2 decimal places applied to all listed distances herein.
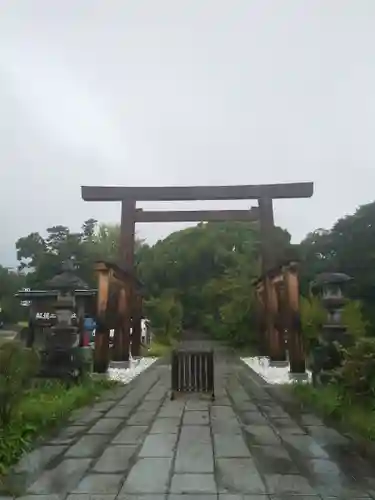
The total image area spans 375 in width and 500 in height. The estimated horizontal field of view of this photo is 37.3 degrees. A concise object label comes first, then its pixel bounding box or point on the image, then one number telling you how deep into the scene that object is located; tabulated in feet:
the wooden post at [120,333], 34.22
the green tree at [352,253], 60.08
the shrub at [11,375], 13.63
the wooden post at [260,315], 39.32
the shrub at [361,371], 15.37
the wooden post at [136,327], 41.58
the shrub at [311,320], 33.53
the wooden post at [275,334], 33.45
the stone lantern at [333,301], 22.18
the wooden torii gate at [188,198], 35.32
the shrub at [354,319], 29.56
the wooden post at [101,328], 28.96
